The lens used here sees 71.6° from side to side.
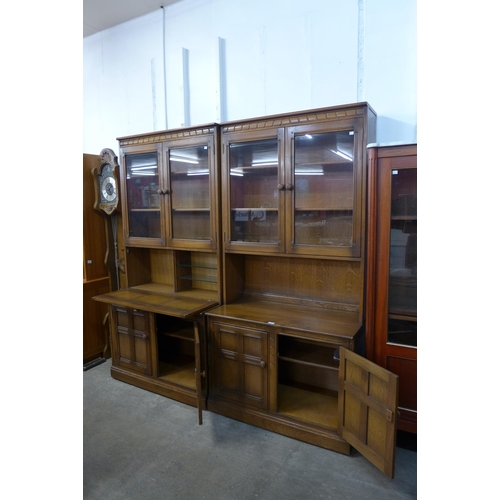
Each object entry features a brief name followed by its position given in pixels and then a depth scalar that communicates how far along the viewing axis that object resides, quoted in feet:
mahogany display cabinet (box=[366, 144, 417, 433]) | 6.84
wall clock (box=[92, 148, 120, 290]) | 11.55
